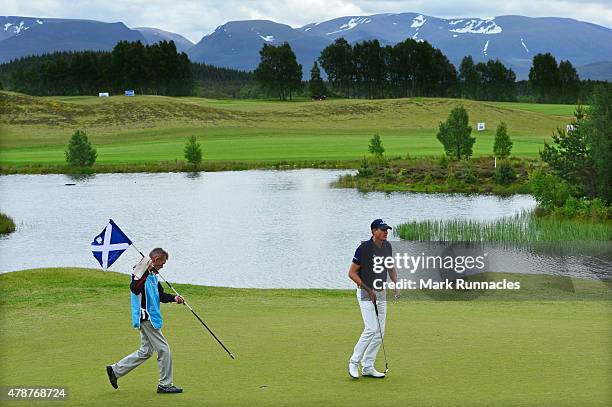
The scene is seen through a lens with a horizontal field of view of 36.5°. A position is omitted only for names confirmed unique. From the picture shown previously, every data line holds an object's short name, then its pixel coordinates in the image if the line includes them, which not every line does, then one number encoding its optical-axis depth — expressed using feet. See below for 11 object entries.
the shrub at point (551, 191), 179.73
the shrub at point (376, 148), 310.35
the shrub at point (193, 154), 321.32
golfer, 46.11
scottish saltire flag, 51.16
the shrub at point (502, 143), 288.10
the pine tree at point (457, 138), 294.46
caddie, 44.19
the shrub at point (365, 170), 272.76
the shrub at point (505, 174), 251.39
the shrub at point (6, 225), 184.51
